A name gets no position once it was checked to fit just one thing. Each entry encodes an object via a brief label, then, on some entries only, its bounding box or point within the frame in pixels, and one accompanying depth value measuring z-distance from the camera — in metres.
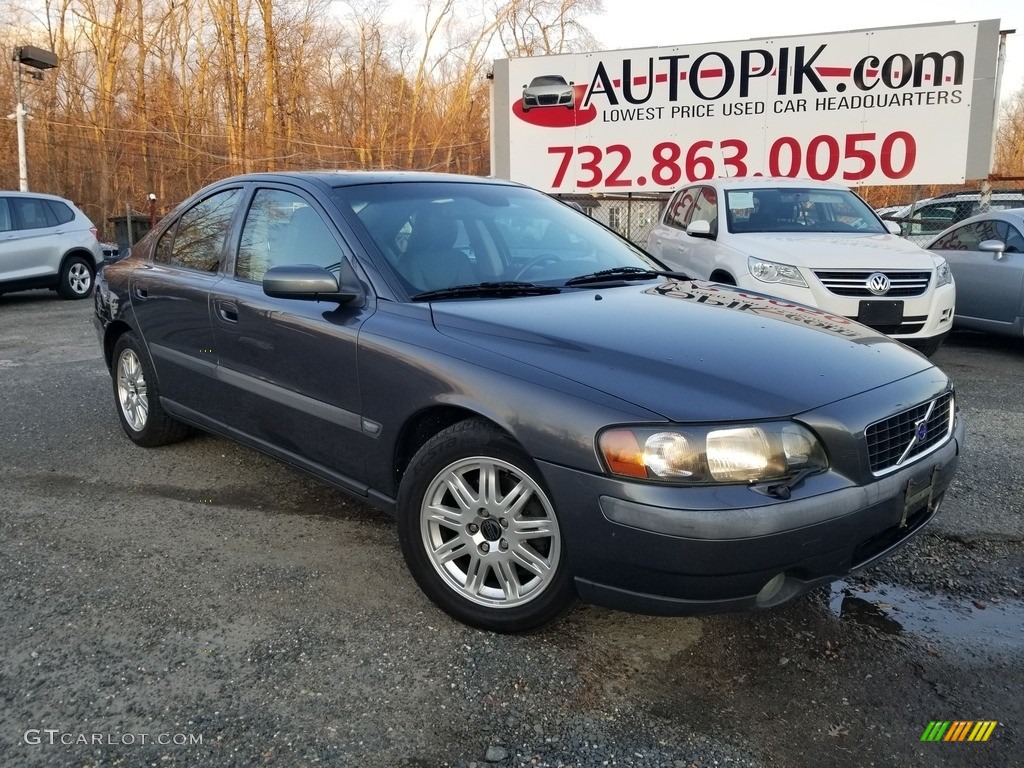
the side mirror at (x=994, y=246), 7.70
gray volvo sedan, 2.33
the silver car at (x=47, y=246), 11.58
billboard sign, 11.99
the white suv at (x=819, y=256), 6.55
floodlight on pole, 17.14
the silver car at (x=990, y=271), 7.67
